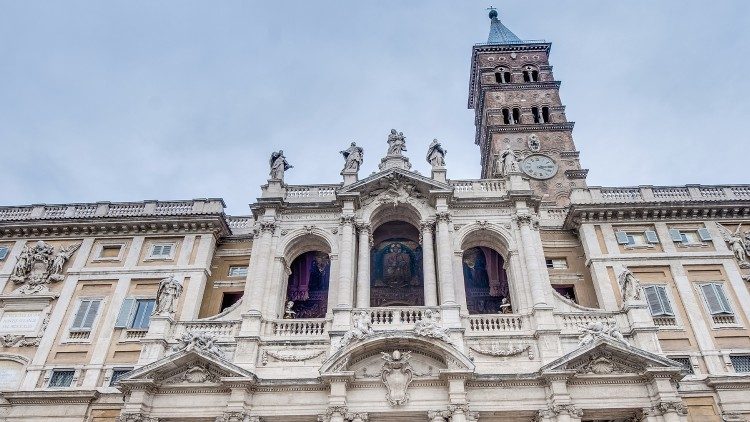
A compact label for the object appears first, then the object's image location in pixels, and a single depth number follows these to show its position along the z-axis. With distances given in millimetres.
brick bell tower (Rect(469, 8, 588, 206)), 39906
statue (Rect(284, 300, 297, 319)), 24744
